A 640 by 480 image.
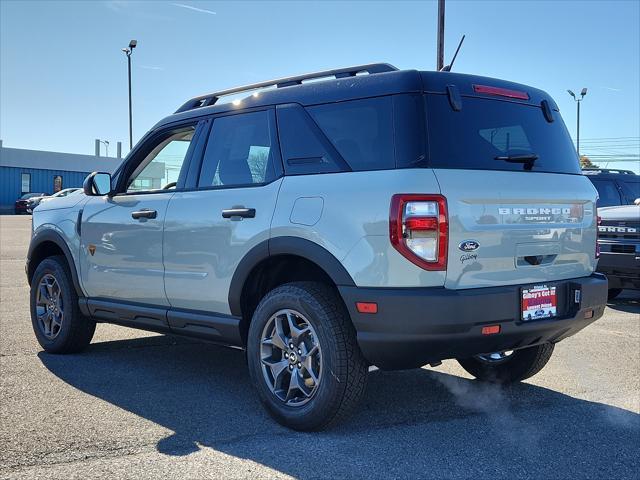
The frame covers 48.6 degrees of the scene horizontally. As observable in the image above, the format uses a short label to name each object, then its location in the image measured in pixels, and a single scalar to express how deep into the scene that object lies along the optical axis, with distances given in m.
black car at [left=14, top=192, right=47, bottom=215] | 44.22
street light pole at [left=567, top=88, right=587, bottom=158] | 45.84
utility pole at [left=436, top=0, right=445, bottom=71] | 15.57
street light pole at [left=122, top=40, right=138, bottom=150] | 33.70
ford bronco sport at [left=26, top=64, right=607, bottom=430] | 3.68
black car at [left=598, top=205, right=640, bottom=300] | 8.92
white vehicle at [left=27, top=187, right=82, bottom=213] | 42.28
